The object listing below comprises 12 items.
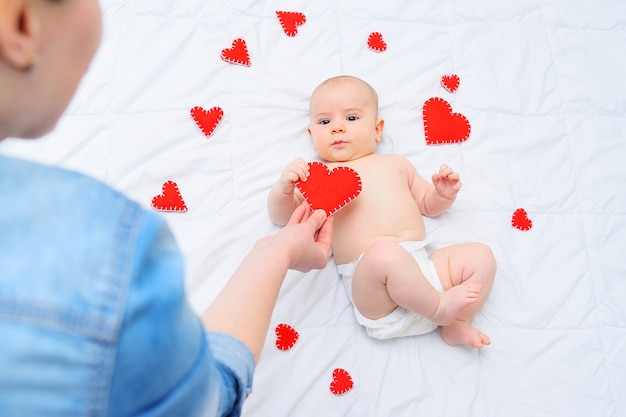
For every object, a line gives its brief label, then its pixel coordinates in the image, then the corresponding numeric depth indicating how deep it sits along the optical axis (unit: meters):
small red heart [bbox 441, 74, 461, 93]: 1.48
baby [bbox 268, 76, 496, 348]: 1.13
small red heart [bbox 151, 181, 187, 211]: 1.26
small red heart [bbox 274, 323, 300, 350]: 1.14
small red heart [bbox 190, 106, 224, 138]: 1.36
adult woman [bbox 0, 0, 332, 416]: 0.36
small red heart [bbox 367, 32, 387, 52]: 1.52
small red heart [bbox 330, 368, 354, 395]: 1.10
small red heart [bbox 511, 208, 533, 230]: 1.31
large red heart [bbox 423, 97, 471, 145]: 1.40
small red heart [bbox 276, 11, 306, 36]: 1.51
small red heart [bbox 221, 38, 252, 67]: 1.45
